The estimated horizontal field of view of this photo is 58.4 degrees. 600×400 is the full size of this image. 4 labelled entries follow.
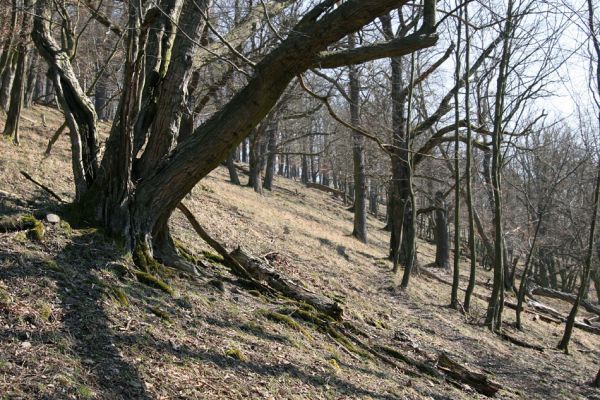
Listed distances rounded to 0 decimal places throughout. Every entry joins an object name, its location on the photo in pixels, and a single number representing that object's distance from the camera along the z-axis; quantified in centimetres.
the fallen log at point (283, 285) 820
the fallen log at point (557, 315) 1786
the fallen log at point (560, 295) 1930
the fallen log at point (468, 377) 775
